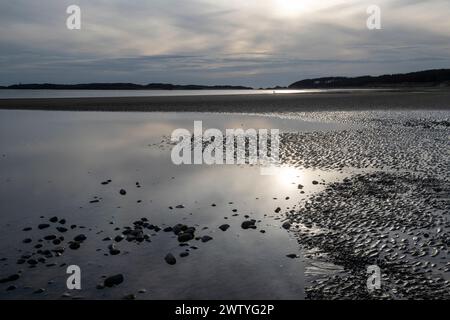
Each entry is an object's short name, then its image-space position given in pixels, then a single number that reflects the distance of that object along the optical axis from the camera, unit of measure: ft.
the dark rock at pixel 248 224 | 40.01
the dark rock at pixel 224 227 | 39.50
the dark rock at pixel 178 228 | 38.47
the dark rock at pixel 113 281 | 28.12
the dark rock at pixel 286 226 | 39.17
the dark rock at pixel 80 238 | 36.51
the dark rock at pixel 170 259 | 31.68
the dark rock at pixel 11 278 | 28.76
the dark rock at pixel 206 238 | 36.57
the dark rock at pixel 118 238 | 36.55
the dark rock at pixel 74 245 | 34.75
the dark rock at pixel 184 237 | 36.50
